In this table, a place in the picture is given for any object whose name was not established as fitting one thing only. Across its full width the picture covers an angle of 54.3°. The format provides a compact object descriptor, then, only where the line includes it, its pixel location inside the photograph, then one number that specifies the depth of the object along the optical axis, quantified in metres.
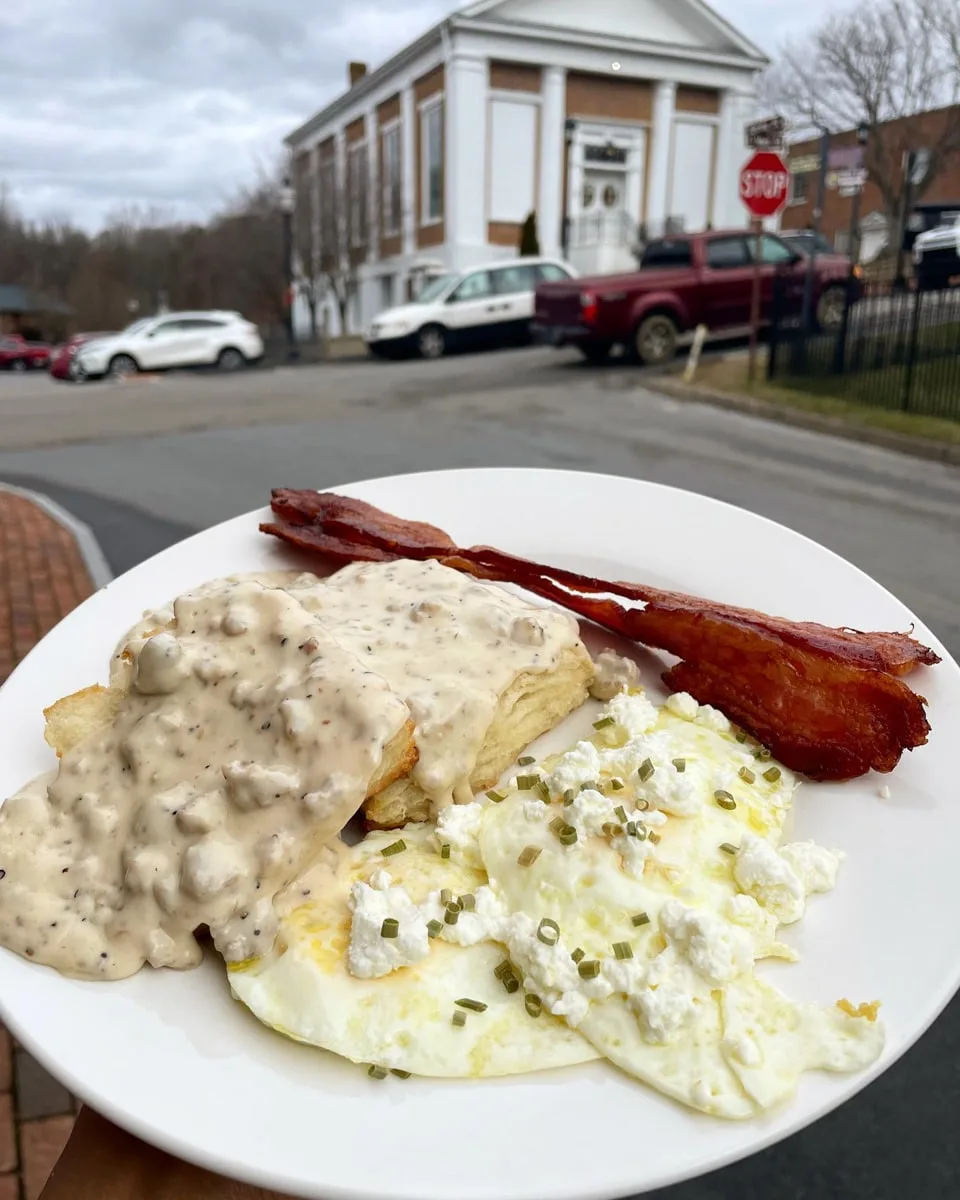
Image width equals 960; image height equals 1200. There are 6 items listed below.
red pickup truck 14.02
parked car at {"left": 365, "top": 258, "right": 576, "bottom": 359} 18.62
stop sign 12.34
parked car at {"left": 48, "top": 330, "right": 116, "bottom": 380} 22.14
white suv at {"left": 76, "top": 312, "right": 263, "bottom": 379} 22.25
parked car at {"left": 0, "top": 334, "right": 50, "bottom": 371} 37.97
